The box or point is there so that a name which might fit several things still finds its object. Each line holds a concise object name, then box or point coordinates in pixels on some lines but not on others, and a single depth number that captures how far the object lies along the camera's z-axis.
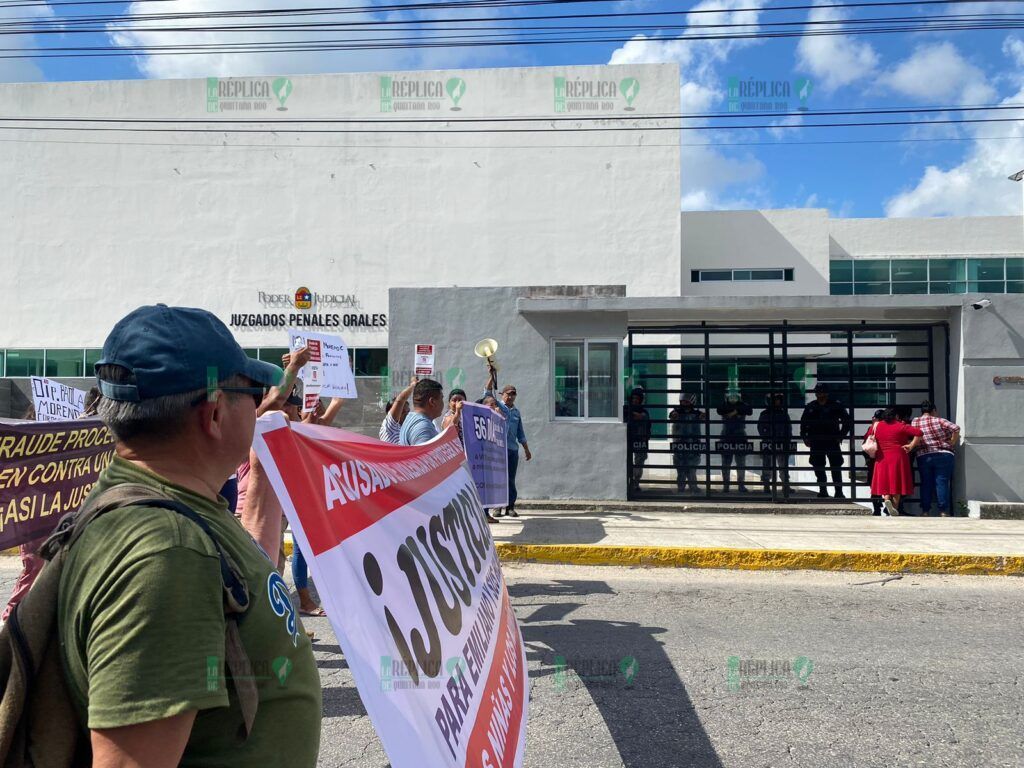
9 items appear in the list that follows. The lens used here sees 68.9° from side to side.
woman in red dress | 11.63
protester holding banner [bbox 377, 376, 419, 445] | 7.16
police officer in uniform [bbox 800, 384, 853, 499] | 13.05
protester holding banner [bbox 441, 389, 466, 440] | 6.66
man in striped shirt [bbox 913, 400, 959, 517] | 11.54
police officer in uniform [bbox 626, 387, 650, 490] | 12.93
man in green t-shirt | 1.17
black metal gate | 12.71
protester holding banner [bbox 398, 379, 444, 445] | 6.23
